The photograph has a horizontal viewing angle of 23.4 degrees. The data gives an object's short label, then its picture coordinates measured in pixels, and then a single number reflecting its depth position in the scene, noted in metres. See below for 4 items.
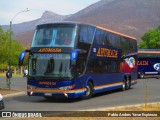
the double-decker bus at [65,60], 18.05
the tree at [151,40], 99.94
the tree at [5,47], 28.17
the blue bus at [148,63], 51.16
